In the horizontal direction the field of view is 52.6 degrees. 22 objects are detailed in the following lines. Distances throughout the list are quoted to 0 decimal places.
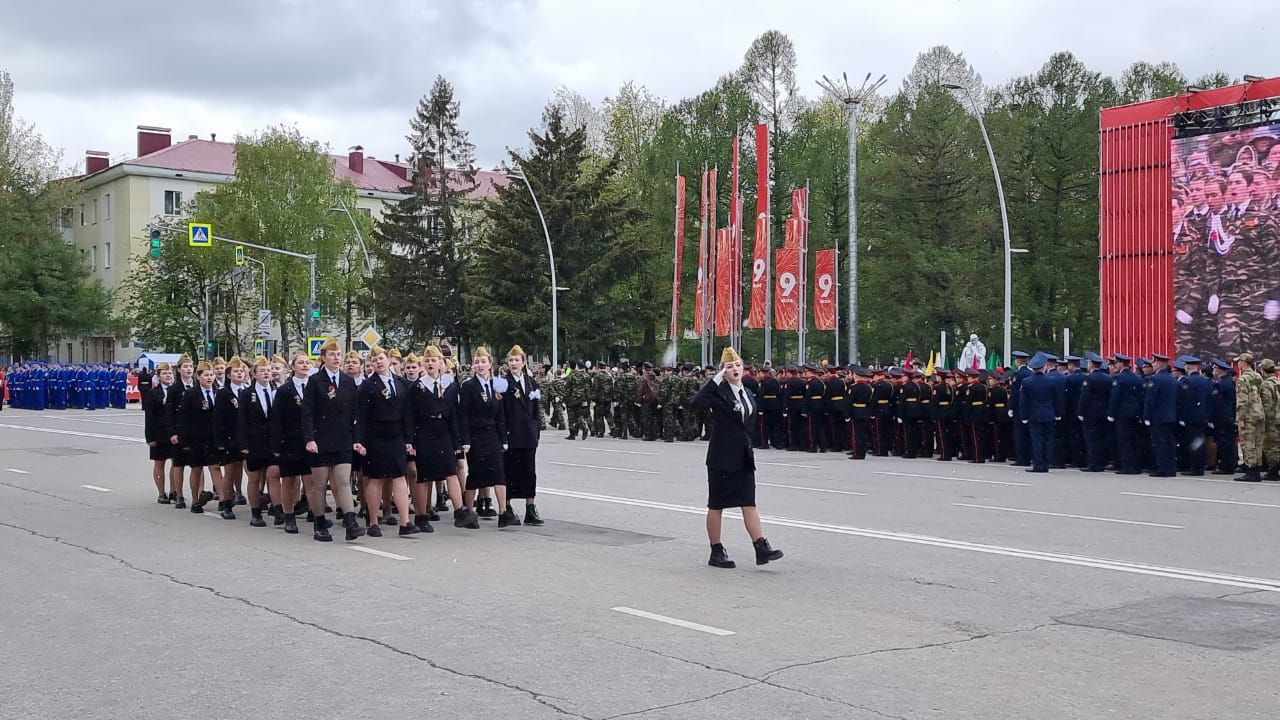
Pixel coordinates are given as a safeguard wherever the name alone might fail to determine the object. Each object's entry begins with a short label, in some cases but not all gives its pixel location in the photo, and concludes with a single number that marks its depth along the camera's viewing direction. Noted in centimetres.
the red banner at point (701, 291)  3847
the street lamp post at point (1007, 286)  3012
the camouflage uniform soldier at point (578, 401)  2981
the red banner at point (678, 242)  3981
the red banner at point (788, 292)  3459
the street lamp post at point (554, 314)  4624
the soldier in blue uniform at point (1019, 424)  2108
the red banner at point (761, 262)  3503
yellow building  7744
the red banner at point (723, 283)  3716
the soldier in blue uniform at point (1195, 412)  1920
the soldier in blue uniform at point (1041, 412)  2041
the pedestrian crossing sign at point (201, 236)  4205
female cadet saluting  1039
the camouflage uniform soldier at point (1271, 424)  1836
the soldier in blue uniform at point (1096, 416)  2033
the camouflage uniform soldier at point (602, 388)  2962
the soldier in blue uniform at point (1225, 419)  1923
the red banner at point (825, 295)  3622
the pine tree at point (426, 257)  5891
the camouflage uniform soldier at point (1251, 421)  1841
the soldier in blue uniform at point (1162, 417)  1917
